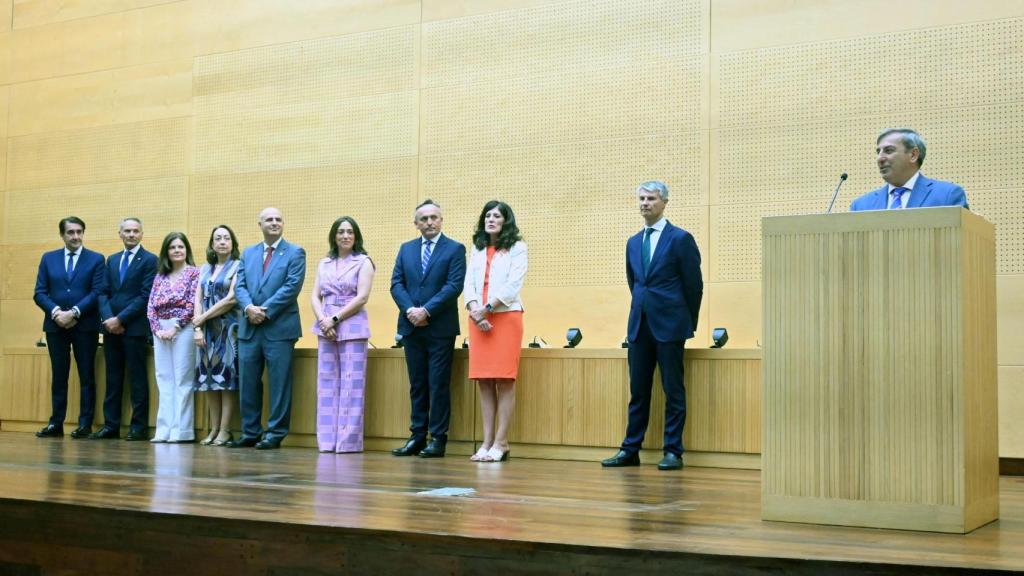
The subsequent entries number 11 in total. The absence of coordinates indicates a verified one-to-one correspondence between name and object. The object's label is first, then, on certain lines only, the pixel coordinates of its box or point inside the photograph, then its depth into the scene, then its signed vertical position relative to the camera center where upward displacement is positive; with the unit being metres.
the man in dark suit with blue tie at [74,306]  7.74 +0.19
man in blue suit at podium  3.83 +0.58
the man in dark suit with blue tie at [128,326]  7.59 +0.06
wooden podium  3.09 -0.07
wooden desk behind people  5.97 -0.36
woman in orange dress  6.05 +0.14
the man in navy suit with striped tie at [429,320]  6.36 +0.11
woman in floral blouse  7.28 -0.02
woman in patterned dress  7.09 +0.03
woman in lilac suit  6.66 +0.01
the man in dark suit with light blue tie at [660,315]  5.73 +0.15
